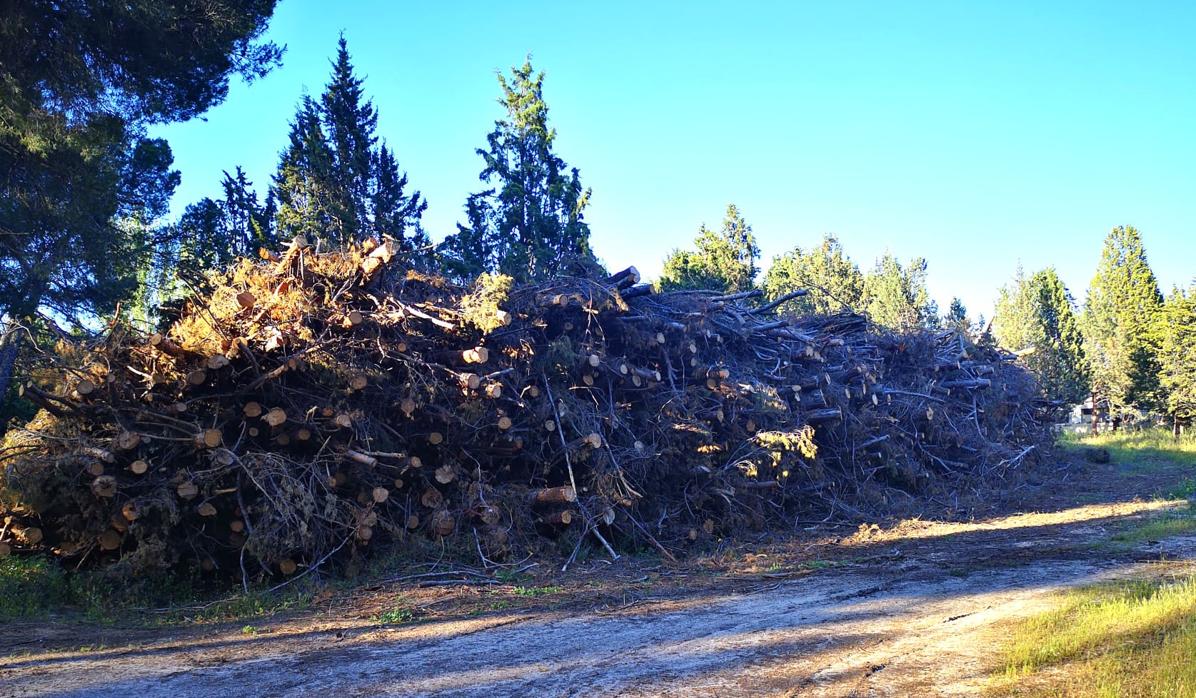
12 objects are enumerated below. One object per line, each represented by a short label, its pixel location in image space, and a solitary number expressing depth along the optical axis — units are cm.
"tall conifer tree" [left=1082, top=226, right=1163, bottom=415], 3094
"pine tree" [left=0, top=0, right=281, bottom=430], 977
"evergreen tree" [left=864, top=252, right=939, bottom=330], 3456
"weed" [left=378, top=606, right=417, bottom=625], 651
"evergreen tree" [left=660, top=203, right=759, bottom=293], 3322
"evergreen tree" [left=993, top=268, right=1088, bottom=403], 3316
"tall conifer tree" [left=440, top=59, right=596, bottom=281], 2572
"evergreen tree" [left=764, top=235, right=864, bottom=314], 3497
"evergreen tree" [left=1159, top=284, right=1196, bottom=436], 2698
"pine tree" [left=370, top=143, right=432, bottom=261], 2136
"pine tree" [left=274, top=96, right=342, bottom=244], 2044
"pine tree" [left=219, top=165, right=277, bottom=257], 1978
